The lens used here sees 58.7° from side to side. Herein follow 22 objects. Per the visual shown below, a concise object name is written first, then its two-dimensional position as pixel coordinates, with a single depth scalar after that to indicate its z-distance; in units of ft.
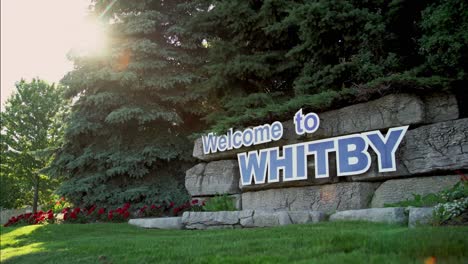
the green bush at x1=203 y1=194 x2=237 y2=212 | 32.89
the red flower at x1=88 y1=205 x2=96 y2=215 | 39.75
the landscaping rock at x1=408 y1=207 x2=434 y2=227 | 17.61
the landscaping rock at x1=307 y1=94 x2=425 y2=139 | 25.04
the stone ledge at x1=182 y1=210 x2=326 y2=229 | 24.52
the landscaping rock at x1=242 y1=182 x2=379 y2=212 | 26.05
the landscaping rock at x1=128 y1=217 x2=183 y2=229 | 31.73
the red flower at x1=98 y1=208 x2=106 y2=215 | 38.44
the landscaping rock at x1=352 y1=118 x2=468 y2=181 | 22.48
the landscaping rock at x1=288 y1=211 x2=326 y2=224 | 24.04
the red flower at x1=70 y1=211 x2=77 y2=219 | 38.34
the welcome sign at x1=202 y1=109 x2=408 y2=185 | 25.03
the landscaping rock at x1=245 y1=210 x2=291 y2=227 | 25.24
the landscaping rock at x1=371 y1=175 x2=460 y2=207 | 22.94
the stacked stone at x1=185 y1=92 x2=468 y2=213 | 23.03
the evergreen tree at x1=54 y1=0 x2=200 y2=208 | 42.42
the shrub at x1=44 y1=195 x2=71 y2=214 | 57.01
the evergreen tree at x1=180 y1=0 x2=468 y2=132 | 25.72
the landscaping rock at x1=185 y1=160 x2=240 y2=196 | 34.65
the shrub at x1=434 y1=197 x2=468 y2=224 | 16.97
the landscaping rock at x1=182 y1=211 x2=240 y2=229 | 28.63
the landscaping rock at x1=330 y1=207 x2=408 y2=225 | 19.66
